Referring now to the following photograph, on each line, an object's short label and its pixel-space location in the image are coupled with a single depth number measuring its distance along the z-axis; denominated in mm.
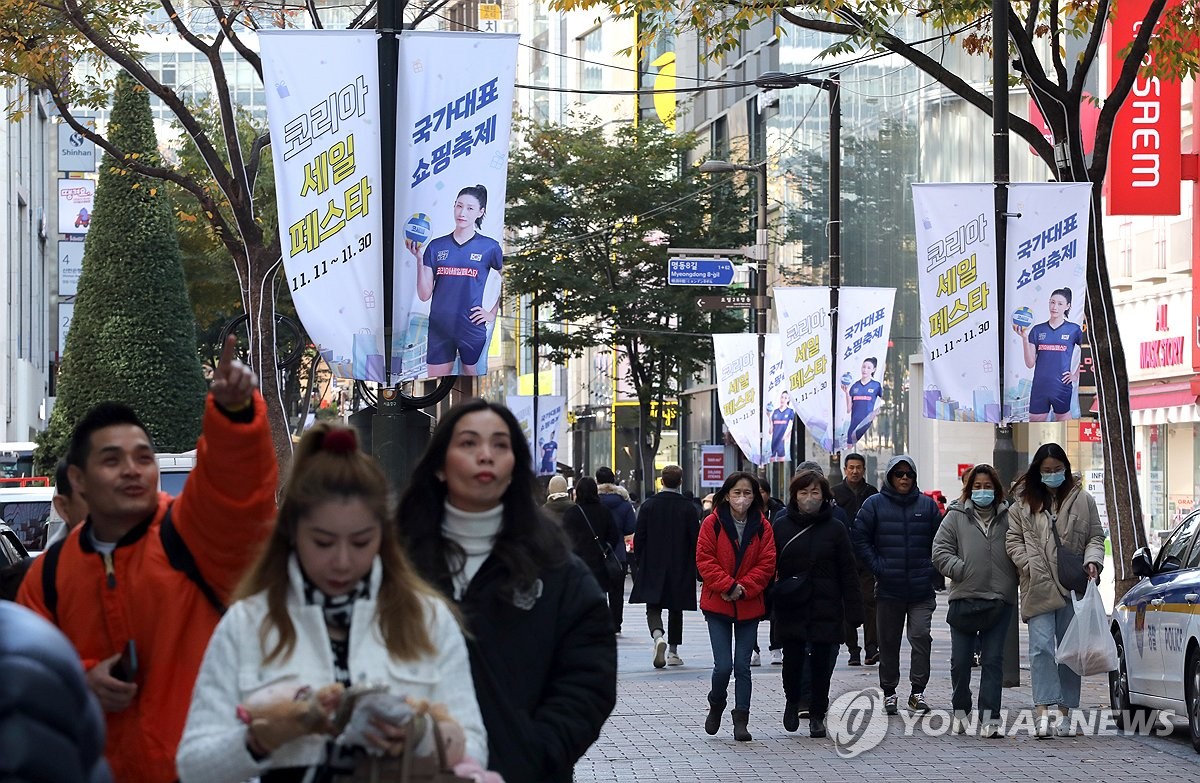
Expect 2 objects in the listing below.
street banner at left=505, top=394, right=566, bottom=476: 43906
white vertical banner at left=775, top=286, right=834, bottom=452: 28812
